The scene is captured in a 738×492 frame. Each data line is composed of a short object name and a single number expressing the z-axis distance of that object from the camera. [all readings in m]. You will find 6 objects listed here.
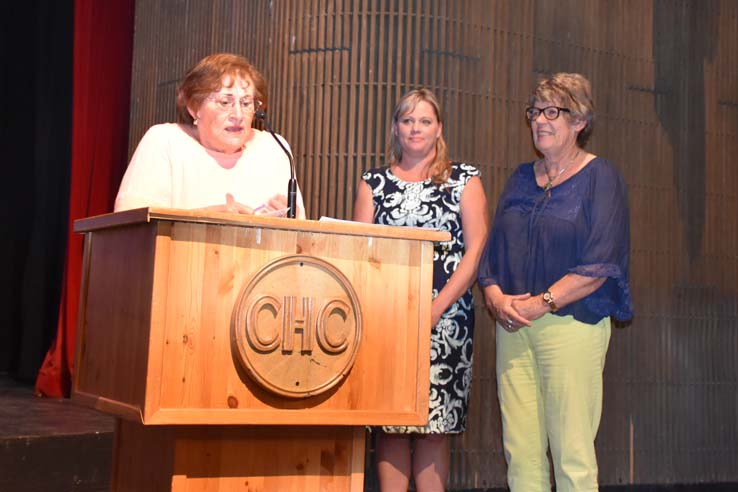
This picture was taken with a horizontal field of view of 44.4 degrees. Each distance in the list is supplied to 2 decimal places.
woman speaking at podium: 2.16
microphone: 2.04
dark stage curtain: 6.44
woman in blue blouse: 2.68
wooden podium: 1.73
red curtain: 5.56
